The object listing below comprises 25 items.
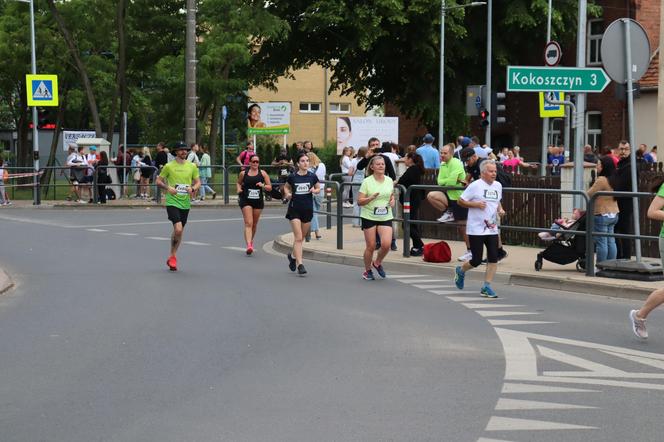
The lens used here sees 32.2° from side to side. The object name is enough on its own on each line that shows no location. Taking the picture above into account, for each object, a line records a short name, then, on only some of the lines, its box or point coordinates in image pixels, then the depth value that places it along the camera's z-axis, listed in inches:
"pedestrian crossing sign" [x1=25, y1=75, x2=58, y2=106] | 1332.4
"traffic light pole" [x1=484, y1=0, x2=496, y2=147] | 1664.6
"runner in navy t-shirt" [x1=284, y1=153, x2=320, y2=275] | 649.6
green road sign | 606.2
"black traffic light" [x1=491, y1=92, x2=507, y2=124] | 1140.5
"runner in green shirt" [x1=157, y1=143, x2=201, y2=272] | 651.5
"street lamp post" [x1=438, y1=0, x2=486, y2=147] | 1619.7
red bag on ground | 659.4
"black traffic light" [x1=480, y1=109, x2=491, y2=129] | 1357.0
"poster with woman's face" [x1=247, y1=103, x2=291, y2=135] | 1572.3
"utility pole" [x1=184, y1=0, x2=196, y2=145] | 1251.2
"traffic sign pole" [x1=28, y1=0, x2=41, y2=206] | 1288.1
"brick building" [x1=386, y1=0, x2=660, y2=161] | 1680.6
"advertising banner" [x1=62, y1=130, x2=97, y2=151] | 1772.9
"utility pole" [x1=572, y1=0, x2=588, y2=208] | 639.8
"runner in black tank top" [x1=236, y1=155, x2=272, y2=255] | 734.5
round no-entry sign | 695.7
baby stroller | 582.9
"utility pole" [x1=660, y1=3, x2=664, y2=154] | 898.7
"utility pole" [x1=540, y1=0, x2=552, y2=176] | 1173.1
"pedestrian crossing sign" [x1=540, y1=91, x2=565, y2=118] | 937.7
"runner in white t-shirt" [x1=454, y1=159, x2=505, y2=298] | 519.2
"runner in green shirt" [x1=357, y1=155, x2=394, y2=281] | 592.7
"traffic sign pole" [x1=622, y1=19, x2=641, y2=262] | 541.3
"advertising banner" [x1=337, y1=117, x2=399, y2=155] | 1699.1
